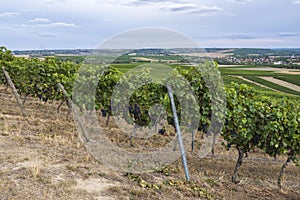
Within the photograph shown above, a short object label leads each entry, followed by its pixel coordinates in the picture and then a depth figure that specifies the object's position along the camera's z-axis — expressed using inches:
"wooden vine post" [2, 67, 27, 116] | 457.7
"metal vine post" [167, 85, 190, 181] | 261.0
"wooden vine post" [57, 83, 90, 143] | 355.6
